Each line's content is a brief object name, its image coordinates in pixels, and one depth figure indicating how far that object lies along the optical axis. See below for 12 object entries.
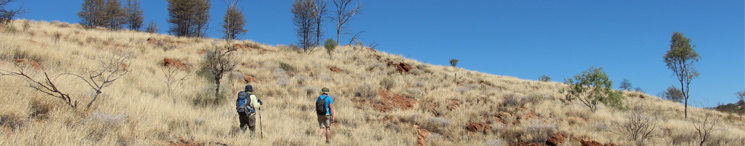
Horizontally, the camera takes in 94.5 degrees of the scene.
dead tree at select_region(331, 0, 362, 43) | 31.03
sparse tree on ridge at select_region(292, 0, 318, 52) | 29.74
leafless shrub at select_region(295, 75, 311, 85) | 15.27
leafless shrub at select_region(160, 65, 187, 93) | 11.05
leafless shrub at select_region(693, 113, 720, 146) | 9.02
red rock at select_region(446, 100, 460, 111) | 12.74
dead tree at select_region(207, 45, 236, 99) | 10.48
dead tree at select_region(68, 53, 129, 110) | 9.47
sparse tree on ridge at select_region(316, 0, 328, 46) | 30.12
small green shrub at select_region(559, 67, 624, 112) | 14.12
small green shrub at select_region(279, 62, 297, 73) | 17.47
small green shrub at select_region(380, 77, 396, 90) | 15.96
